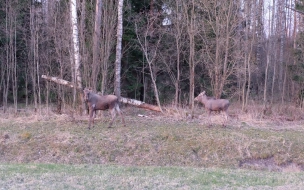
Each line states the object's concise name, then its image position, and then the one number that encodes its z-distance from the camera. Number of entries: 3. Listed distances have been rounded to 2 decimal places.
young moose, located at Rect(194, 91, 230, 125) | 18.09
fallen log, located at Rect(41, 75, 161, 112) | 23.56
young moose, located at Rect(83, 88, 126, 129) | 17.36
